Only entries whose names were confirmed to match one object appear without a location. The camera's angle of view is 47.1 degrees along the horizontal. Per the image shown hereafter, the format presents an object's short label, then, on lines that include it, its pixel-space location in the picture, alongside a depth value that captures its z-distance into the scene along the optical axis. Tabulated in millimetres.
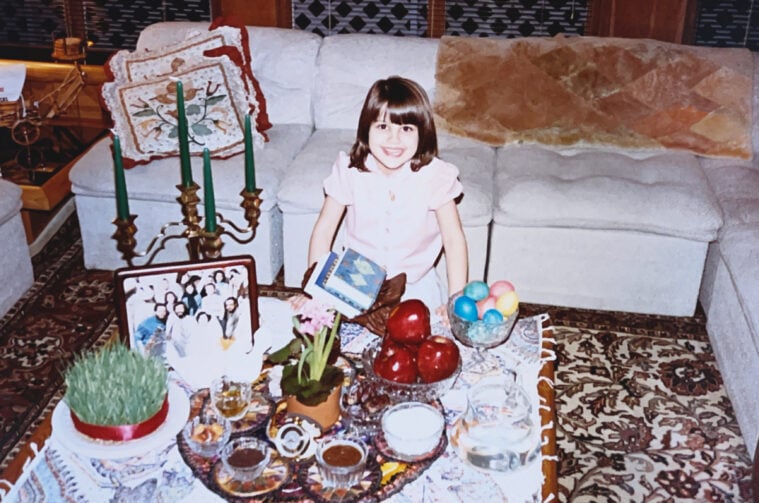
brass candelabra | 1641
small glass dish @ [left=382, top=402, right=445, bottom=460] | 1686
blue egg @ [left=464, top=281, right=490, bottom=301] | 1989
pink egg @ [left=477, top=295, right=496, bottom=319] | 1974
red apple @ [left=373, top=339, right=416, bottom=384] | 1792
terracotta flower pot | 1746
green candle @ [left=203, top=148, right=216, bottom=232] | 1635
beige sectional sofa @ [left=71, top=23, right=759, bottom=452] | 3037
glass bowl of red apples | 1792
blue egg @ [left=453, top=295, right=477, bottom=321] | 1949
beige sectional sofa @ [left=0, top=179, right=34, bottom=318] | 3139
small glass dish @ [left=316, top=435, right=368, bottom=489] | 1601
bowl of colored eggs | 1944
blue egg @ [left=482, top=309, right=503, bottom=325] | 1934
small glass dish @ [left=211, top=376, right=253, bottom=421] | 1773
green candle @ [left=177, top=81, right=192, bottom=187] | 1635
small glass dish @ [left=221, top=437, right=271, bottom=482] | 1615
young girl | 2375
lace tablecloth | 1595
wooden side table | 3410
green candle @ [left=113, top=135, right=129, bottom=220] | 1634
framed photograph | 1903
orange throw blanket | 3432
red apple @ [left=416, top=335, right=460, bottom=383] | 1789
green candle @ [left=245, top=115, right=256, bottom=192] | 1811
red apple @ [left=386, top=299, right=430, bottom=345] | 1867
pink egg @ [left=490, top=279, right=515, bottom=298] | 1967
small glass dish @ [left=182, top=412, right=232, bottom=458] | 1682
